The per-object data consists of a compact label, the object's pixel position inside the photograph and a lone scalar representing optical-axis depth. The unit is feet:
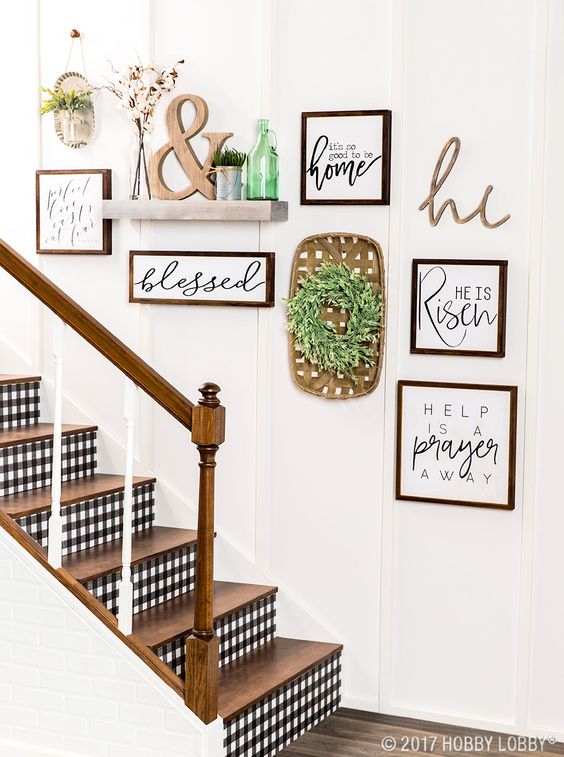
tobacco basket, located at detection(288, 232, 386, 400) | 12.45
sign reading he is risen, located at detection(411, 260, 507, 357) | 11.93
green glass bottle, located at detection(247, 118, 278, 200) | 12.51
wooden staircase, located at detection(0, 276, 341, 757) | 10.37
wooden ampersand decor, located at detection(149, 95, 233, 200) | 12.91
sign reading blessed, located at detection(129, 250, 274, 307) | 12.90
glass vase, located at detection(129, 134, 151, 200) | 13.26
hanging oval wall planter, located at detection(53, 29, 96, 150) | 13.50
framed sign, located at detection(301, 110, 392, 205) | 12.27
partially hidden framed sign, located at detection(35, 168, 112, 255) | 13.60
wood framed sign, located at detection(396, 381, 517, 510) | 12.00
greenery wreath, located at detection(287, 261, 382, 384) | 12.40
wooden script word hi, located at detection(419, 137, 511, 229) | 11.91
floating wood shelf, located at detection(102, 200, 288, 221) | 12.51
